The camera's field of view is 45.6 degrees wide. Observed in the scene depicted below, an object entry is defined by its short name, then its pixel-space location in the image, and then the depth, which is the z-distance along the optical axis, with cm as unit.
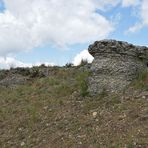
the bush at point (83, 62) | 615
